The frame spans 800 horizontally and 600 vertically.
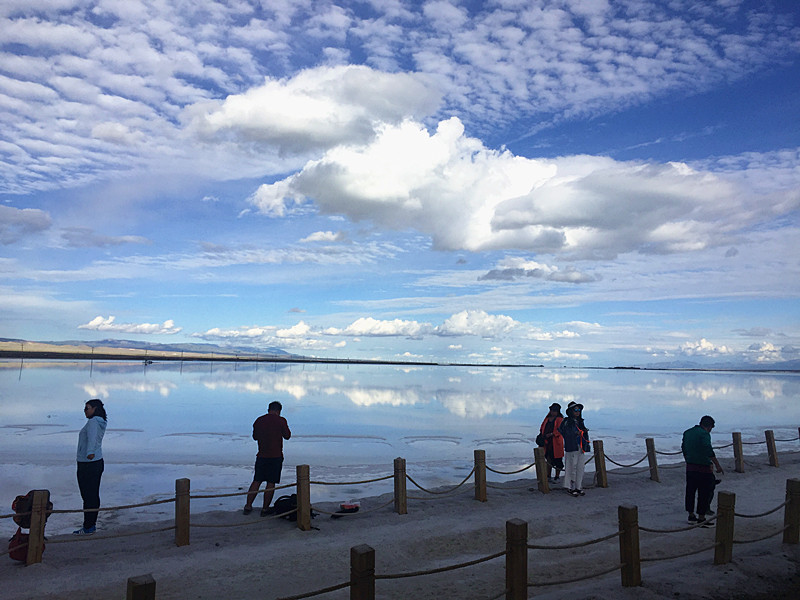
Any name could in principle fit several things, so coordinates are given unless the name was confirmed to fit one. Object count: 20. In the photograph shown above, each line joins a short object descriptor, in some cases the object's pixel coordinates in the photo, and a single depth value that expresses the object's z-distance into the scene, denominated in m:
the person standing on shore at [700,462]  10.30
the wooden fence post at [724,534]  8.00
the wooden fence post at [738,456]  15.94
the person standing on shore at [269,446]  10.80
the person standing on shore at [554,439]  13.64
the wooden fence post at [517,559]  6.19
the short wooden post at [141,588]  4.28
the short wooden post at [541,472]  12.98
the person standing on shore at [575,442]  12.64
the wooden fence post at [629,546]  7.10
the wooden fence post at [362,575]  5.12
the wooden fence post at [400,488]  11.11
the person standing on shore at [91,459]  9.38
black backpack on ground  10.38
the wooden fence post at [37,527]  7.94
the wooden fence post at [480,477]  12.16
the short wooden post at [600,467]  13.78
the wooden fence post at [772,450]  17.06
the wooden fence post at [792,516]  9.02
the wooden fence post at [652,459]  14.80
